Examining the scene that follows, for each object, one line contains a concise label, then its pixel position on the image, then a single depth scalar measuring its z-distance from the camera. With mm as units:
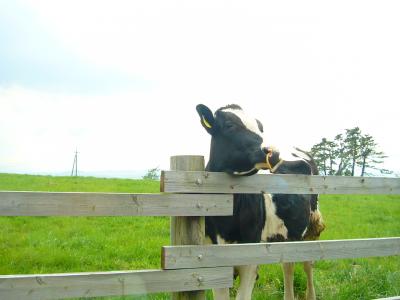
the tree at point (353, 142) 41000
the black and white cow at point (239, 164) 4555
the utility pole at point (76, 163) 46081
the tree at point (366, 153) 40656
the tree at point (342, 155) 38378
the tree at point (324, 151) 39781
